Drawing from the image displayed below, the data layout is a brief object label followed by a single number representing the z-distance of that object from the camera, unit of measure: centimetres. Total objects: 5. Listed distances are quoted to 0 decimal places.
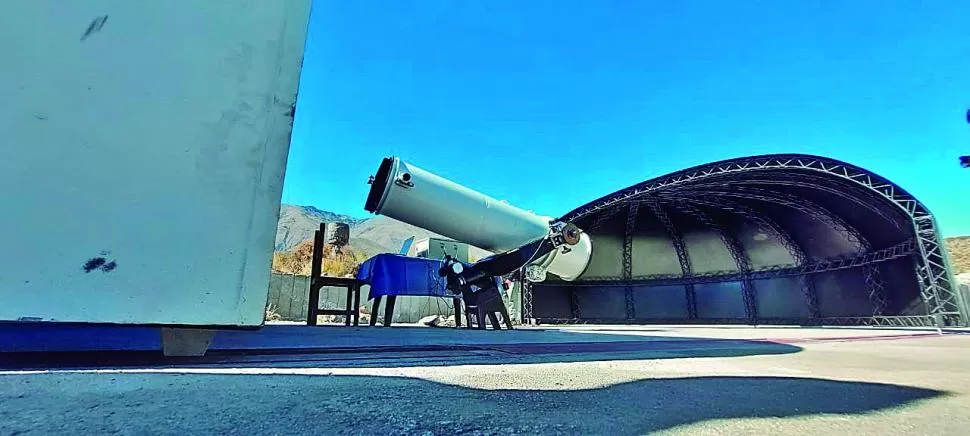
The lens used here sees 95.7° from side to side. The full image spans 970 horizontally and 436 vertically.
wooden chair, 770
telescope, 527
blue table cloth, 796
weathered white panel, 180
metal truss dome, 1248
